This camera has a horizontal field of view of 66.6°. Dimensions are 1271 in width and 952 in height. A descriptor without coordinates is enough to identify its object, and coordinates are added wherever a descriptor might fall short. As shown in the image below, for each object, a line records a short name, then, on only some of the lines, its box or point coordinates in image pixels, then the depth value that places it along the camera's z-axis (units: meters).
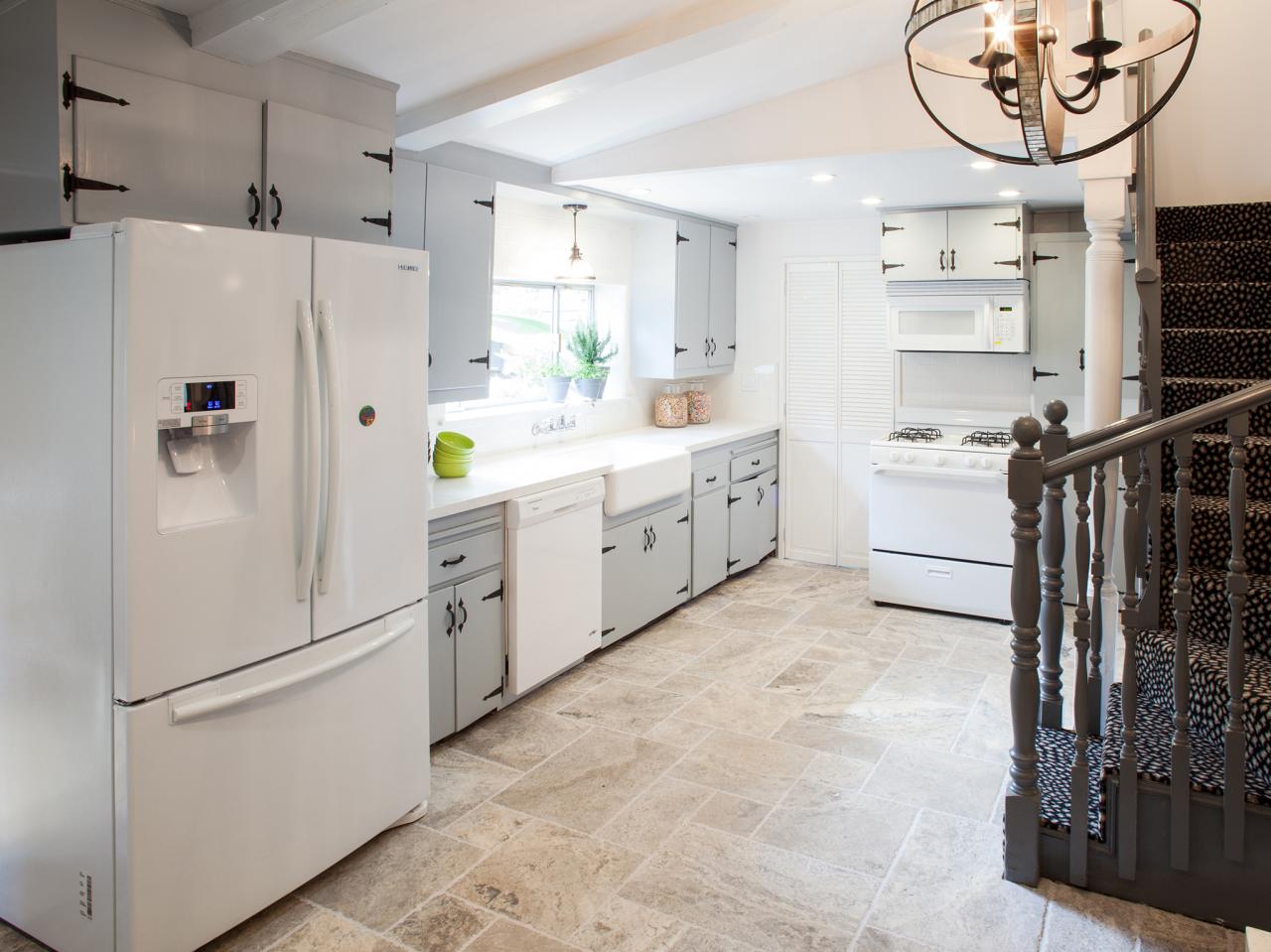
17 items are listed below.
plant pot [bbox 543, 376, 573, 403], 5.14
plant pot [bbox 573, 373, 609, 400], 5.34
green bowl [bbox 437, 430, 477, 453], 3.94
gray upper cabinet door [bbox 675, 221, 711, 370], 5.71
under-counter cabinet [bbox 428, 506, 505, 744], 3.39
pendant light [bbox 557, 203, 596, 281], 4.98
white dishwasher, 3.79
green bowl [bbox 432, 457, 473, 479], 3.93
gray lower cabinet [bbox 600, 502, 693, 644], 4.52
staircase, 2.23
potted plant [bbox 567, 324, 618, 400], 5.27
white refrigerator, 2.12
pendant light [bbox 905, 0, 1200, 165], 1.74
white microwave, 5.29
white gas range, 5.05
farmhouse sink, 4.41
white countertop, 3.57
